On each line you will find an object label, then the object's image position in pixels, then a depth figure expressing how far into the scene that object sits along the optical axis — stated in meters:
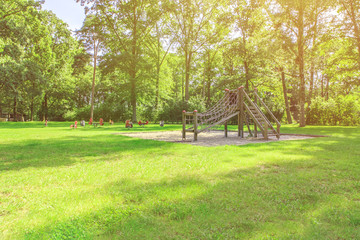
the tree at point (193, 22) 27.33
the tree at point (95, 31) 26.55
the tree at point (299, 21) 19.05
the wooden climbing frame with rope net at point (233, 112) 10.91
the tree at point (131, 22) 27.77
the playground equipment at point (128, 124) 18.70
